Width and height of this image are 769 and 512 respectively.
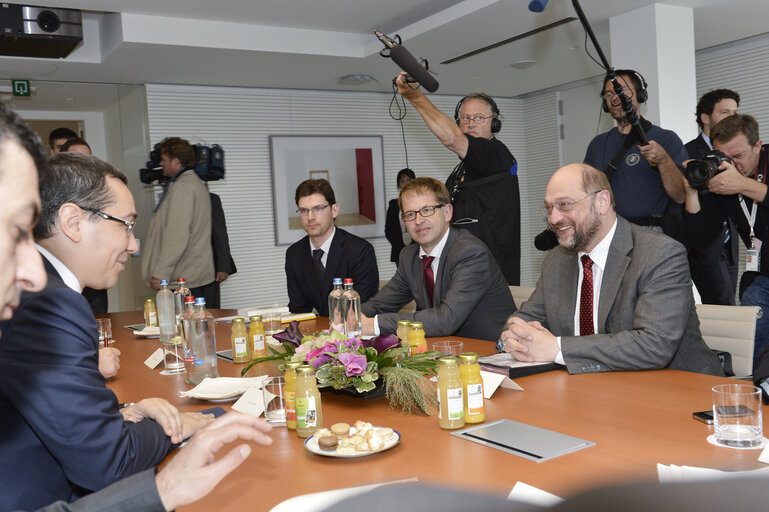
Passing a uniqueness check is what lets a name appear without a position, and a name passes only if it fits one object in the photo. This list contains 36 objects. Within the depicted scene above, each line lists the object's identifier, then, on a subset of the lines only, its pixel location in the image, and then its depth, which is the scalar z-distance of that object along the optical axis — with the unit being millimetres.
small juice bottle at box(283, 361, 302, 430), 1670
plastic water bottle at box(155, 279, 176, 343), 3053
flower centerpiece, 1748
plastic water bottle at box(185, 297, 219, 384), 2262
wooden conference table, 1291
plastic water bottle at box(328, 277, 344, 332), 2647
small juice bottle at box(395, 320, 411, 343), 2293
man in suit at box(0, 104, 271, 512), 785
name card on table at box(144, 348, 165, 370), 2566
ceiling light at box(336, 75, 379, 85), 6871
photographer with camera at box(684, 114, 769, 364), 3185
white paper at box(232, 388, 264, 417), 1818
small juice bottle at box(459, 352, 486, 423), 1602
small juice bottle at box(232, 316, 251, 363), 2531
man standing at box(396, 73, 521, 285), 3801
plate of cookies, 1433
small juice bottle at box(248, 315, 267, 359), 2586
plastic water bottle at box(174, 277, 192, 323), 3359
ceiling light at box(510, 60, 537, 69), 6684
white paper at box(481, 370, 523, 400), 1831
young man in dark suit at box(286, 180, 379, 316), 3840
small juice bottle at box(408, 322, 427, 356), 2238
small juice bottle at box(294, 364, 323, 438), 1599
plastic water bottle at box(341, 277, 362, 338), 2723
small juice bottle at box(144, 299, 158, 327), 3646
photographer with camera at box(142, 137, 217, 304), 5020
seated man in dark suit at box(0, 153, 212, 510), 1285
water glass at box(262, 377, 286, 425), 1742
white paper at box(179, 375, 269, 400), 1969
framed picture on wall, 7336
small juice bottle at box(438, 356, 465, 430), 1568
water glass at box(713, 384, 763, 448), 1386
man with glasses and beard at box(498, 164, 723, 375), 2070
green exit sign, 6218
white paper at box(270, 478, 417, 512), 1080
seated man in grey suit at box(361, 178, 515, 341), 2926
